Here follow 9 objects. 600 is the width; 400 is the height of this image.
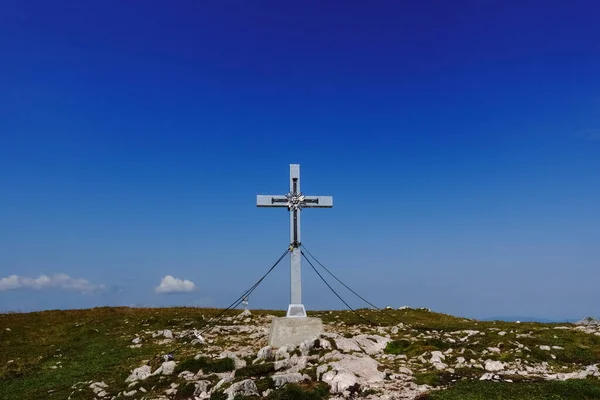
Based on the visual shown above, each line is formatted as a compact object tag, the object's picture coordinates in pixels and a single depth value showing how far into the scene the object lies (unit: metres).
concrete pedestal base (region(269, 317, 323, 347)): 20.55
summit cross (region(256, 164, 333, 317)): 21.55
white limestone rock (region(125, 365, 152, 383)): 17.30
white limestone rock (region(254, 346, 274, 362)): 18.12
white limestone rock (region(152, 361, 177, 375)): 17.50
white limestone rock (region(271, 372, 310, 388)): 14.55
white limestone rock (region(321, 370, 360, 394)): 14.23
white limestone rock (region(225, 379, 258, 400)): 13.69
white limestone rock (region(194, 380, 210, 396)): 14.82
